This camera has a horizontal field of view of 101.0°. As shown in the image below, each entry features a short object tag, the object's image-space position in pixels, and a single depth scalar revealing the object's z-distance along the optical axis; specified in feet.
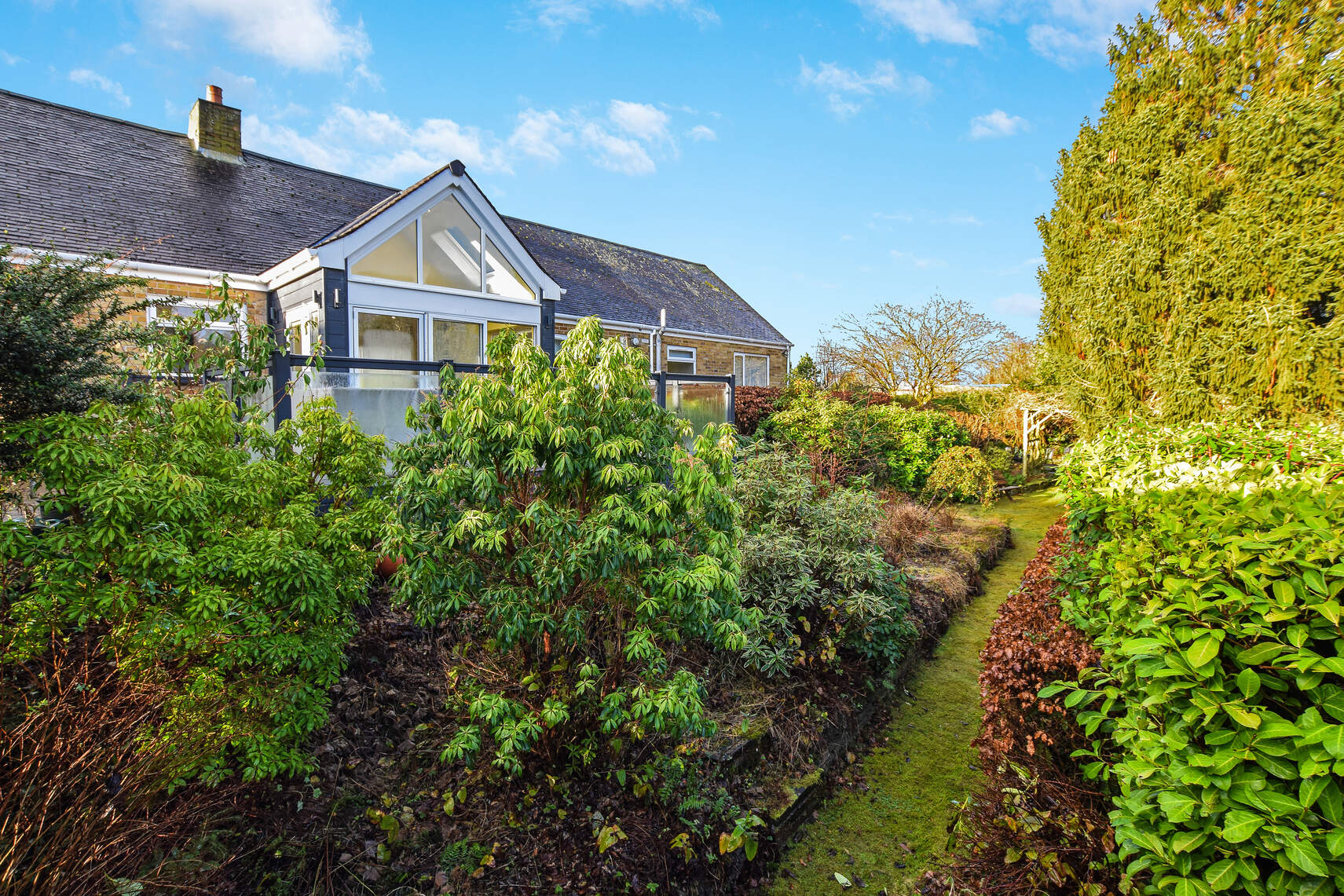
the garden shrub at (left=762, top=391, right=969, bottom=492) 41.68
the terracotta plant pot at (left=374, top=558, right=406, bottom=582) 17.28
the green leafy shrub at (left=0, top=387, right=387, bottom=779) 8.85
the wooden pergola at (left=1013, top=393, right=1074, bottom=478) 51.42
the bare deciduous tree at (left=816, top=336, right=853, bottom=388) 71.97
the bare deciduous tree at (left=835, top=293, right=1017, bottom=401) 66.49
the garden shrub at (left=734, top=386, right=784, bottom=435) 45.77
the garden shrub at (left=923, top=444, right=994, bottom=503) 41.52
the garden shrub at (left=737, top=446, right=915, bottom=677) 17.40
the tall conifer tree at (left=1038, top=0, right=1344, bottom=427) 20.76
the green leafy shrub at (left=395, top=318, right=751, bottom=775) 10.77
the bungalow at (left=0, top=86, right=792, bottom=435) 31.17
